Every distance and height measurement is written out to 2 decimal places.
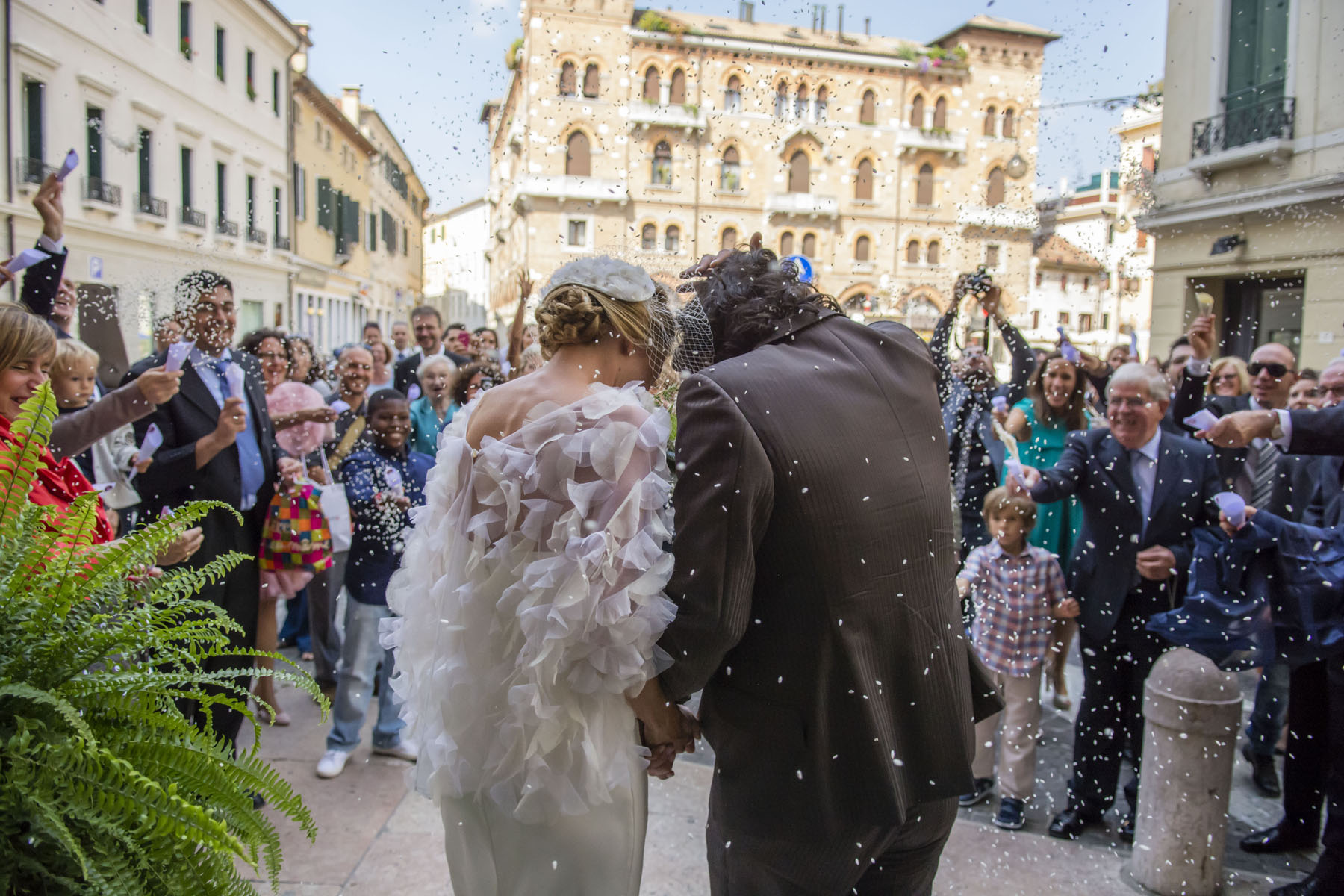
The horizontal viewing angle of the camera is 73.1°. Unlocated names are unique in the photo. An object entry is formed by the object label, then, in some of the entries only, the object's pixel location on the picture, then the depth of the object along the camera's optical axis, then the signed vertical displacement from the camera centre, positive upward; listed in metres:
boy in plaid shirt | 3.75 -1.02
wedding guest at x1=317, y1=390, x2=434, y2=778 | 4.03 -0.87
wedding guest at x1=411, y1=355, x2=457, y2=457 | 5.16 -0.20
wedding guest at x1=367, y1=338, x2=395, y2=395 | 8.21 +0.02
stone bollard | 3.13 -1.34
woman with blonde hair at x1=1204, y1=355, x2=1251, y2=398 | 5.33 +0.08
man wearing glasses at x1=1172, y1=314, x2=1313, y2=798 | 4.15 -0.37
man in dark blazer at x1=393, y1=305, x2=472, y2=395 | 7.01 +0.20
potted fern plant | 1.12 -0.49
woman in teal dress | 4.93 -0.24
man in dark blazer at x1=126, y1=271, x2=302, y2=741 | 3.47 -0.34
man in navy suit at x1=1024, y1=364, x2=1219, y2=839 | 3.53 -0.62
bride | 1.84 -0.49
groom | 1.72 -0.46
